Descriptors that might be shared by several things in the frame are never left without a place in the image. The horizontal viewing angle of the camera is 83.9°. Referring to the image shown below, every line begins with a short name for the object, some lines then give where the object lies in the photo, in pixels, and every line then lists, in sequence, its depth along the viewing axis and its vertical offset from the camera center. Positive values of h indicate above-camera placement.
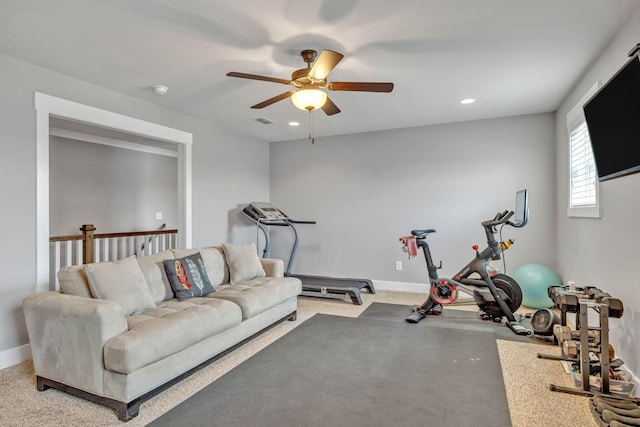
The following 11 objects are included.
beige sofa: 2.11 -0.78
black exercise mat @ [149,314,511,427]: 2.08 -1.19
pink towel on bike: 4.09 -0.37
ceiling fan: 2.58 +0.98
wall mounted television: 1.76 +0.51
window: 3.14 +0.41
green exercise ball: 4.17 -0.84
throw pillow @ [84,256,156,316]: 2.50 -0.53
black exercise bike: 3.74 -0.82
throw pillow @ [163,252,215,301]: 3.13 -0.59
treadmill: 4.70 -0.98
